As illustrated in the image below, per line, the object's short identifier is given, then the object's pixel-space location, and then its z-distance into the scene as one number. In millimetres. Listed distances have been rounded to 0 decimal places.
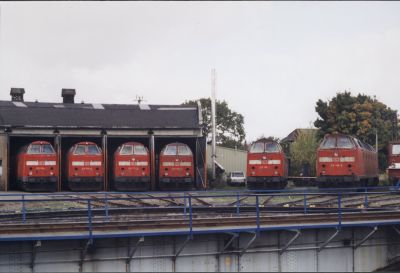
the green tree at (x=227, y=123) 85250
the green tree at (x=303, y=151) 61469
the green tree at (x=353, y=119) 60406
